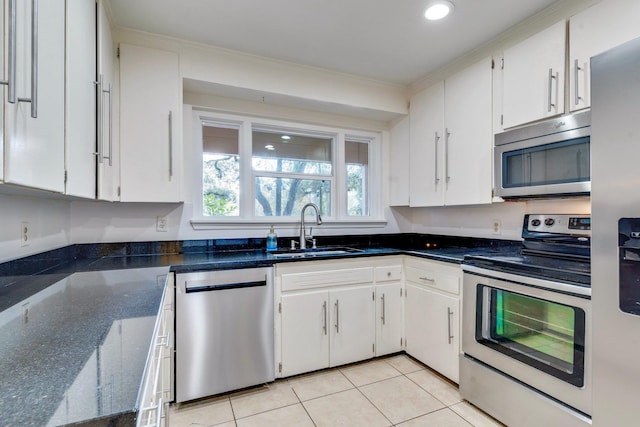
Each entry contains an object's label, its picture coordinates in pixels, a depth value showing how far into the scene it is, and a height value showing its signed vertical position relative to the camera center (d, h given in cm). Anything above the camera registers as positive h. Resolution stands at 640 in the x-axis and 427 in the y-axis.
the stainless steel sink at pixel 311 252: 228 -32
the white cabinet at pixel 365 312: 213 -73
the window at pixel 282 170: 257 +39
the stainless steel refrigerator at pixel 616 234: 111 -8
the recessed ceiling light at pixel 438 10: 174 +118
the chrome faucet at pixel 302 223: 266 -8
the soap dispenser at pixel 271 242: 254 -24
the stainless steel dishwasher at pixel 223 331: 186 -74
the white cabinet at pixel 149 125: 196 +58
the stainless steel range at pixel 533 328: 138 -60
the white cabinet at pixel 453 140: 217 +57
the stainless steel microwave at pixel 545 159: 159 +32
